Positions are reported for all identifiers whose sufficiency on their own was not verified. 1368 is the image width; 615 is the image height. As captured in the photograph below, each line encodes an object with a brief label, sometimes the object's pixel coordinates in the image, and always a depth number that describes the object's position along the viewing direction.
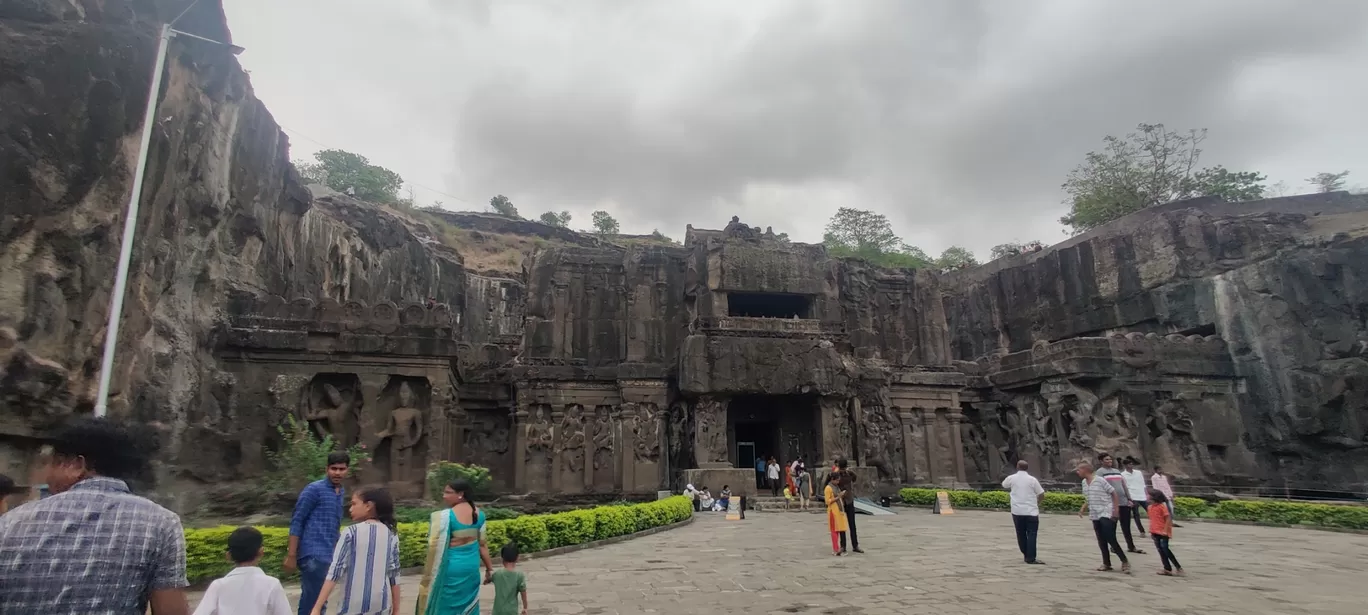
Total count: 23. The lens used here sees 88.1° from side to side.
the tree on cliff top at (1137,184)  40.72
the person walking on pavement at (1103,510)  9.09
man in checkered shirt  2.48
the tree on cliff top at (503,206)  85.56
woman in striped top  4.30
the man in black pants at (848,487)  10.80
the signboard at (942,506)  18.97
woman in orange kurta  10.73
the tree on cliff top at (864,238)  68.25
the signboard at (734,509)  17.20
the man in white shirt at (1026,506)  9.58
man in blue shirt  5.02
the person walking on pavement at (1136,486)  12.48
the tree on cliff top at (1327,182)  41.62
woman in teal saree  5.00
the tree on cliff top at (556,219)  88.31
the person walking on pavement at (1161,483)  13.18
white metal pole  10.28
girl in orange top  8.72
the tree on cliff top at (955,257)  72.48
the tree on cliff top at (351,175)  64.88
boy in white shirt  3.24
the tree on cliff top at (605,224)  93.00
